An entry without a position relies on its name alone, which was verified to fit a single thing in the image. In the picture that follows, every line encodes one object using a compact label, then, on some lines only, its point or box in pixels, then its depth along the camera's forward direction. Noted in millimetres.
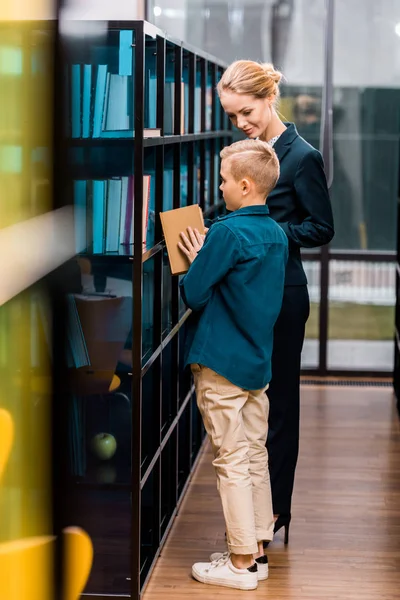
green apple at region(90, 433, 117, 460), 4220
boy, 4301
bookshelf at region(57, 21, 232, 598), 3978
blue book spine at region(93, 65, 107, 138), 3850
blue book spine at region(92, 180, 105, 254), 3937
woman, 4644
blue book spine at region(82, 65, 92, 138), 3614
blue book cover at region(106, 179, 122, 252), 4088
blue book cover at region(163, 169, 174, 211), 5143
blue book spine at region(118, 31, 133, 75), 4009
